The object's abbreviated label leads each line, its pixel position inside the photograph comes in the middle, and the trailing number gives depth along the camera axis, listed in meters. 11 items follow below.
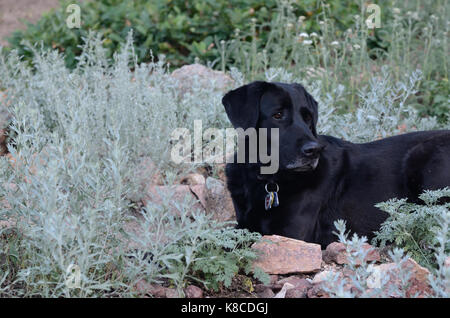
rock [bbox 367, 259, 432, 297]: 5.10
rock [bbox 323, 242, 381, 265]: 6.30
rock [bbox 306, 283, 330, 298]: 5.39
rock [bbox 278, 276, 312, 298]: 5.45
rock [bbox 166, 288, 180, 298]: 5.27
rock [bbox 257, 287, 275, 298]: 5.58
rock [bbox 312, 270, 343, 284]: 5.54
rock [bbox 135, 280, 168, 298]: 5.21
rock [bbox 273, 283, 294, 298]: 5.43
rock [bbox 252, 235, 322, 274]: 5.98
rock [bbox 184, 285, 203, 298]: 5.34
